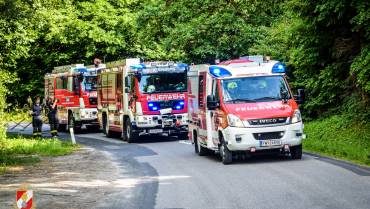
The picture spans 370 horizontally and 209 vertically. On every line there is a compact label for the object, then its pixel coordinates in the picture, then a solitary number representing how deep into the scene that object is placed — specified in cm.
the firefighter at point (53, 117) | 3120
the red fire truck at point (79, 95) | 3525
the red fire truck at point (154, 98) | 2628
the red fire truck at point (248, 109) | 1664
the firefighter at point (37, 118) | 2984
